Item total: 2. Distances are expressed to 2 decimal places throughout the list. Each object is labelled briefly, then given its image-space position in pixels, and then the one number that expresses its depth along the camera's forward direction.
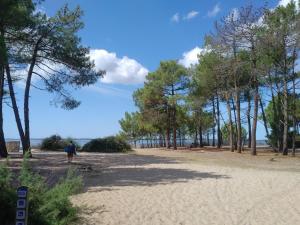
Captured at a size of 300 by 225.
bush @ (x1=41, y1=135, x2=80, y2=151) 21.62
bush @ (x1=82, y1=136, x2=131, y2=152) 21.59
